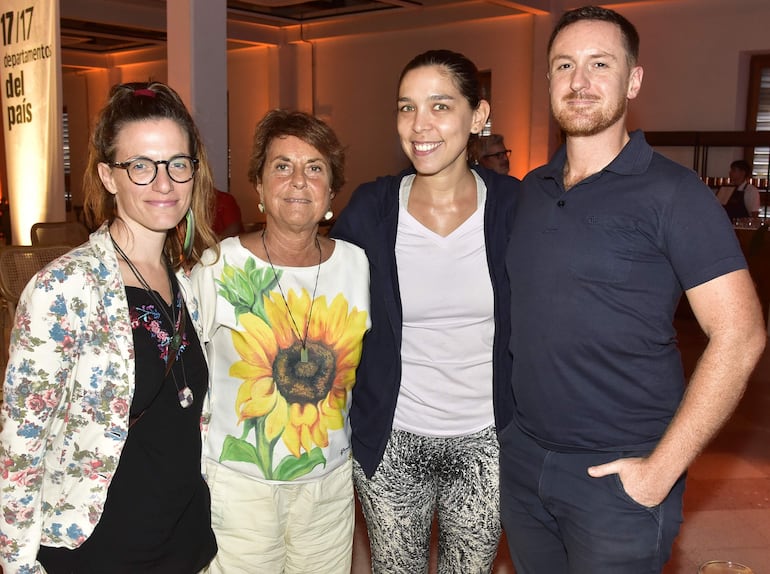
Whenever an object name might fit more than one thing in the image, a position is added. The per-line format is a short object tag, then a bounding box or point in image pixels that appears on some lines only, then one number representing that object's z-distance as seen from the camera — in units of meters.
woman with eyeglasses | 1.52
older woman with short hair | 2.07
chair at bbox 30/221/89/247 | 6.48
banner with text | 6.13
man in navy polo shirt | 1.67
